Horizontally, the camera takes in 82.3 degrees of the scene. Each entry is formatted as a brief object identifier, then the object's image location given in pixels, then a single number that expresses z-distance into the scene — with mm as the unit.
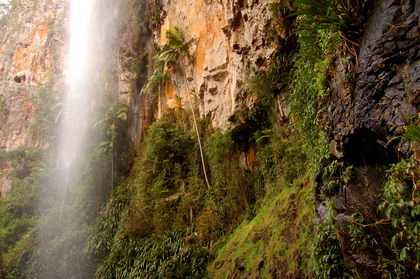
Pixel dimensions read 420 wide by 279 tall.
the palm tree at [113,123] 13953
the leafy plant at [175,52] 10430
